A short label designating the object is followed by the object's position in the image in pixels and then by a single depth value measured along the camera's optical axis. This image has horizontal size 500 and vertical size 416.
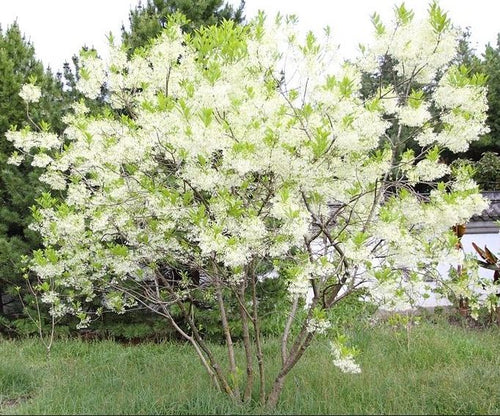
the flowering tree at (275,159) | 3.47
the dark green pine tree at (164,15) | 7.12
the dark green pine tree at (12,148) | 7.30
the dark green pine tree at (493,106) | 19.89
